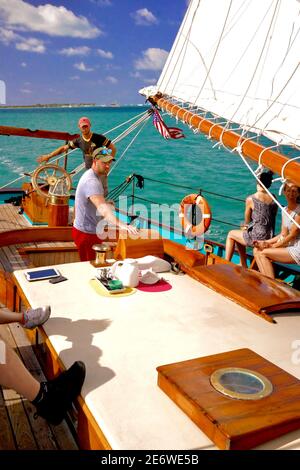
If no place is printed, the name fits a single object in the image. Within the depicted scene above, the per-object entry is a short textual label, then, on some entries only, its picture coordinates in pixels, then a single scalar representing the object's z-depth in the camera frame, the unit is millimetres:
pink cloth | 2705
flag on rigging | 5500
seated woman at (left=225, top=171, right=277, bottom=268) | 4516
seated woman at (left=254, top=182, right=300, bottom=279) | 3734
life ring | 5020
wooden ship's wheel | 6652
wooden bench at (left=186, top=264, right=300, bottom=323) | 2418
